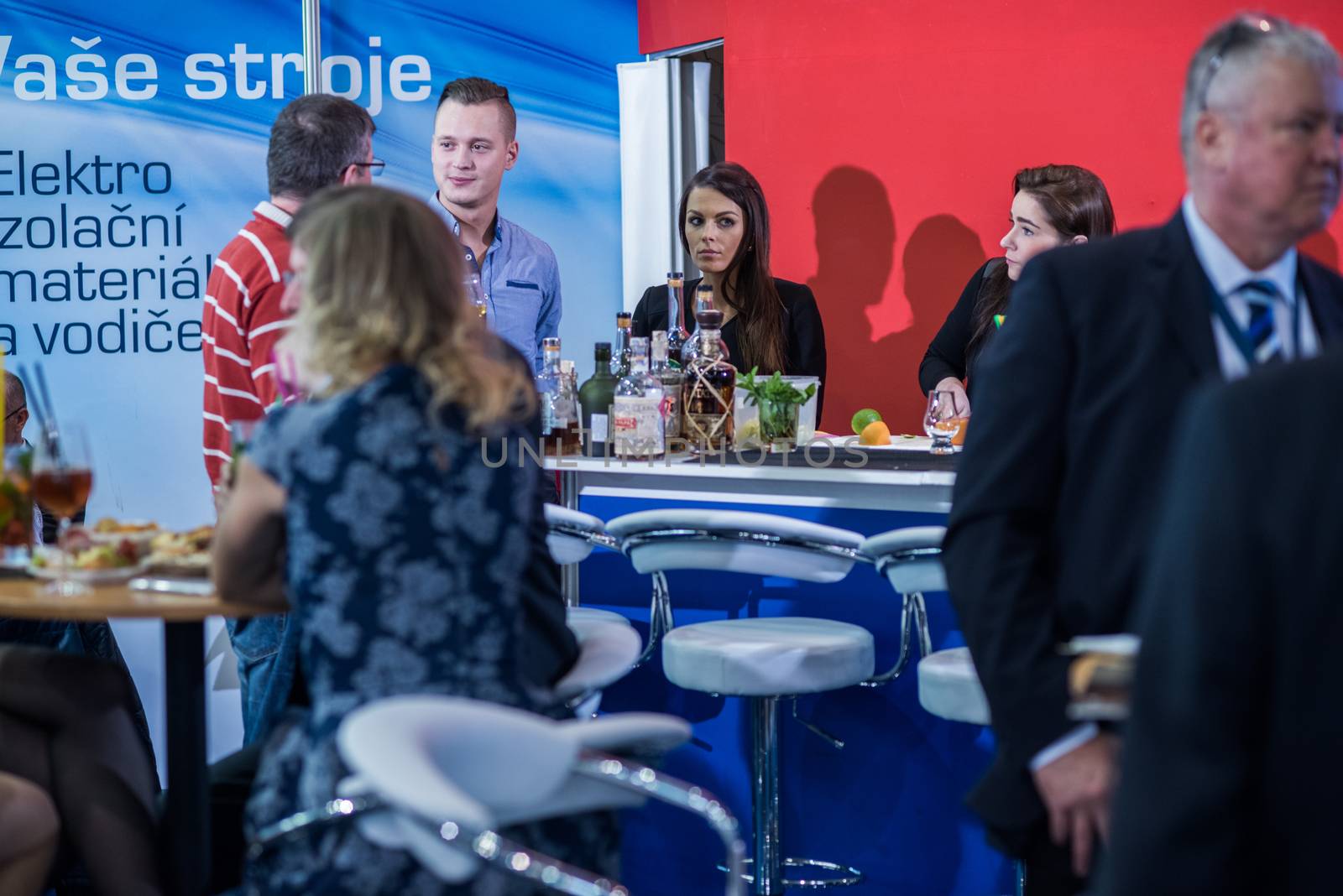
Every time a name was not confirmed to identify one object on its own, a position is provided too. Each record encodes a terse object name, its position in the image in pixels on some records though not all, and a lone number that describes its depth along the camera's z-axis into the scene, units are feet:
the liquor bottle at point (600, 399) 21.50
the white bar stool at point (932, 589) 17.15
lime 22.43
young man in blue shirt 29.09
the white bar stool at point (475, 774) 8.96
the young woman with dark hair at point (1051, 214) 25.31
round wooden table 14.33
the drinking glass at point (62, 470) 14.78
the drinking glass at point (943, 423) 21.20
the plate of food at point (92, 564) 14.23
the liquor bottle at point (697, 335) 21.11
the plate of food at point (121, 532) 15.06
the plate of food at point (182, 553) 14.38
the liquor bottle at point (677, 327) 22.17
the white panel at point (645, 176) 34.30
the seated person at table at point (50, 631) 19.58
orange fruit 21.95
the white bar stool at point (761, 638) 18.03
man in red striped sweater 20.75
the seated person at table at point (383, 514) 11.47
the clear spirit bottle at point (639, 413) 20.56
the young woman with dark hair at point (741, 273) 27.58
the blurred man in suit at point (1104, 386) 10.47
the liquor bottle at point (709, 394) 21.07
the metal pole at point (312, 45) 32.68
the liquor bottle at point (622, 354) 21.61
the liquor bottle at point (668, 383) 21.11
